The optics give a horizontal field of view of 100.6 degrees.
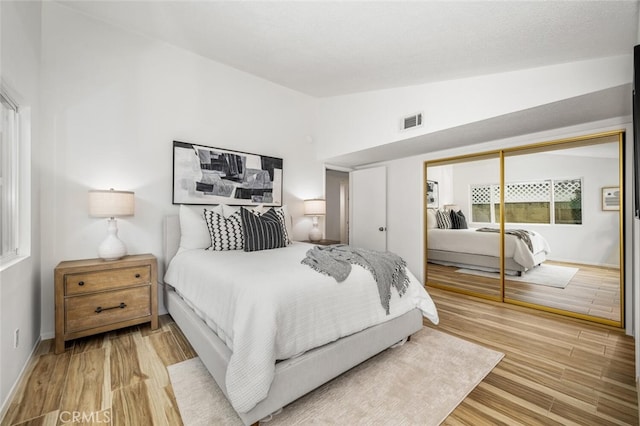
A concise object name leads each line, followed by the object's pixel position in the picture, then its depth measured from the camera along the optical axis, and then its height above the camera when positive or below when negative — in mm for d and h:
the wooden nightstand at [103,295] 2135 -716
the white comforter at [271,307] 1334 -596
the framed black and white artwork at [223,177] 3133 +467
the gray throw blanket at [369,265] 1865 -399
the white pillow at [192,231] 2842 -202
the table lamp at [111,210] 2369 +25
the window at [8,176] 1797 +264
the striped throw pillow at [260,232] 2807 -212
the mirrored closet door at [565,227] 2754 -183
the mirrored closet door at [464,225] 3604 -206
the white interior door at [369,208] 4633 +65
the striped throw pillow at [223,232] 2787 -209
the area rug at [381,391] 1482 -1148
